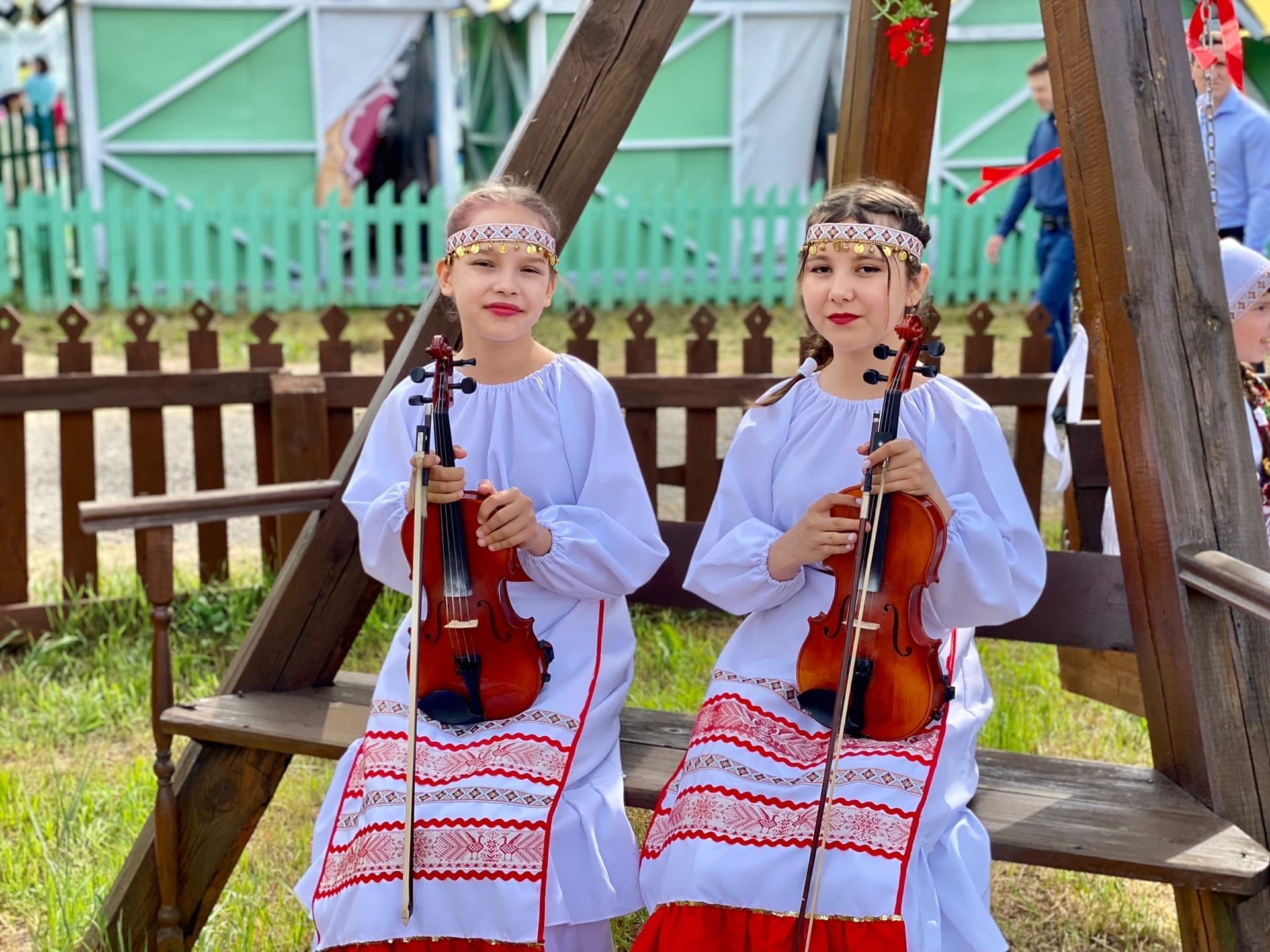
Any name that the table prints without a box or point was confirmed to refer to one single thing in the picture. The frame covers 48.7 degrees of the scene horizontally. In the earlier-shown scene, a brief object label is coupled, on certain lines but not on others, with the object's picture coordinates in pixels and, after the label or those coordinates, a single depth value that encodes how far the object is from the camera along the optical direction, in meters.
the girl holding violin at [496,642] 2.49
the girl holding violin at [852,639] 2.33
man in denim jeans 7.61
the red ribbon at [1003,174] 3.51
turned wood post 3.04
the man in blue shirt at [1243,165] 5.55
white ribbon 3.68
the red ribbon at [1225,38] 3.29
